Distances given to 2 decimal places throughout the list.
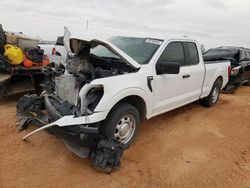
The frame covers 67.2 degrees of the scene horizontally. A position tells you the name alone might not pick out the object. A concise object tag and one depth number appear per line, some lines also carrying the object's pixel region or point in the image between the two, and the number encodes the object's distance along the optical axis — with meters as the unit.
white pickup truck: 2.50
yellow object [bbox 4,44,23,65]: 4.23
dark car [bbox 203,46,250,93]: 7.02
